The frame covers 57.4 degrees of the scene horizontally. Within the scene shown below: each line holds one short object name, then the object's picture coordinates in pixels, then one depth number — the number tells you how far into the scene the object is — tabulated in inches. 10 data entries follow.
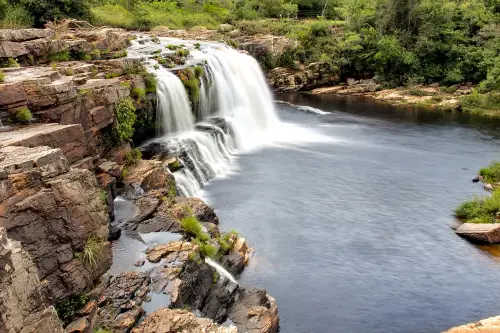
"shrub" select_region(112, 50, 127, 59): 986.1
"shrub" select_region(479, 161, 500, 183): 1002.2
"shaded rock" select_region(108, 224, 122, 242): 555.1
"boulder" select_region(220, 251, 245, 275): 614.4
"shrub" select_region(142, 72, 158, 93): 900.6
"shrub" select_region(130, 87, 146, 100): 848.9
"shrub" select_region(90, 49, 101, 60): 943.7
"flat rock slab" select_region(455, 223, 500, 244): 747.4
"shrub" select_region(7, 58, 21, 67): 734.5
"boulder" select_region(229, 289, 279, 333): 504.7
